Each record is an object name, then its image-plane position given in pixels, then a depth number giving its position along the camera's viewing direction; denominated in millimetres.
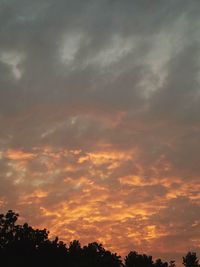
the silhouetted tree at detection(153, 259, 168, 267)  105875
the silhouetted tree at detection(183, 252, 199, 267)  97562
